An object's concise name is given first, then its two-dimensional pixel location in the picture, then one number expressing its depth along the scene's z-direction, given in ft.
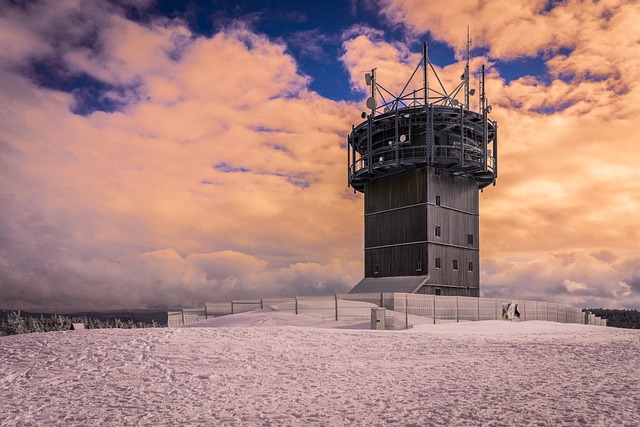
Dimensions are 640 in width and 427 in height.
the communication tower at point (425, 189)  141.79
